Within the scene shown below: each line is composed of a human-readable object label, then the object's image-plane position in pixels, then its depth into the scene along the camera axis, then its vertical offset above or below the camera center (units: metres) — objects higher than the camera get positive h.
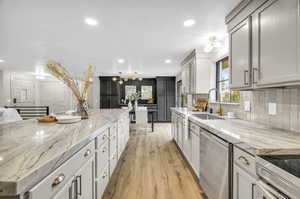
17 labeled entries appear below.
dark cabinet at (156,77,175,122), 8.12 +0.11
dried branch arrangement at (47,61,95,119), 1.85 +0.23
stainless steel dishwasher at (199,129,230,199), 1.39 -0.70
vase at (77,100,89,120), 2.30 -0.15
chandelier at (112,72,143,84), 7.75 +1.16
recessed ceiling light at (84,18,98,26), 2.22 +1.17
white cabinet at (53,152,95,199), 0.93 -0.62
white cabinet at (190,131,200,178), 2.17 -0.79
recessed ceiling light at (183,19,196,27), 2.25 +1.17
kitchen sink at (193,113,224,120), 2.85 -0.34
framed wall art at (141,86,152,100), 8.41 +0.39
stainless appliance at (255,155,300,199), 0.75 -0.42
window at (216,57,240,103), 2.71 +0.28
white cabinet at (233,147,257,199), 1.05 -0.56
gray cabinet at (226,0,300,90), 1.14 +0.51
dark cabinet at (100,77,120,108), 8.12 +0.38
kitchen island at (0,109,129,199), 0.63 -0.31
